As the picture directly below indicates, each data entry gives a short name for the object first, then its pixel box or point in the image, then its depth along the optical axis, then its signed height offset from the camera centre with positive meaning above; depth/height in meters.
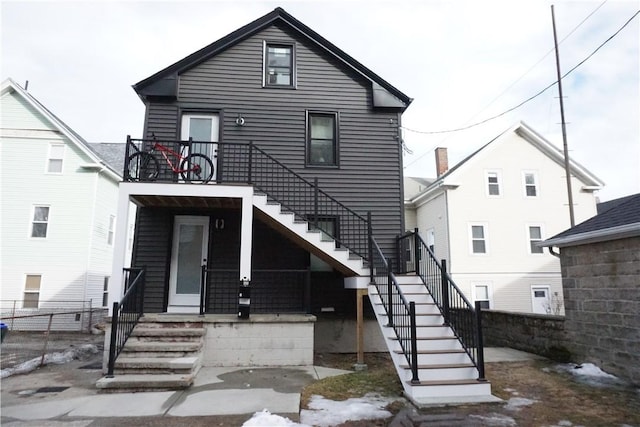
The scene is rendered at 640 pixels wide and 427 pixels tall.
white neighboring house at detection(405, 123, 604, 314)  15.71 +2.92
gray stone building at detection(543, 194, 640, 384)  5.80 -0.05
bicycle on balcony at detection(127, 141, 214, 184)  7.95 +2.60
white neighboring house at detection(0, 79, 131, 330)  13.76 +2.62
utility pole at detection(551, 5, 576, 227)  14.75 +5.88
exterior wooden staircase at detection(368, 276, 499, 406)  4.86 -1.14
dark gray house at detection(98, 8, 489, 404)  7.17 +1.88
